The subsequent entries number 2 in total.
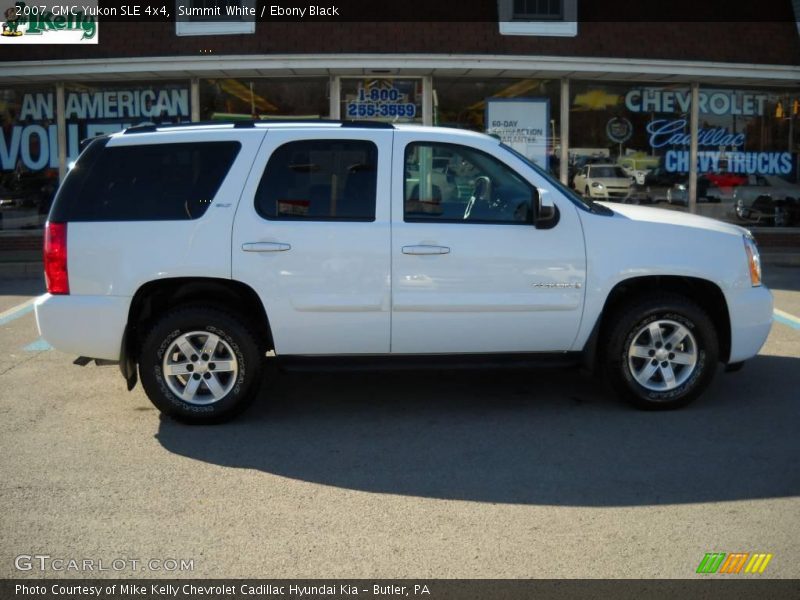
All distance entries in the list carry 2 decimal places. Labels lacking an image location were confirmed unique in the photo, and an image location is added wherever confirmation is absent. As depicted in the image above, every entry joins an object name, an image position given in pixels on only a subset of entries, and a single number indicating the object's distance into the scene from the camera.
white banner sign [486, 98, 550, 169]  15.05
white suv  5.87
